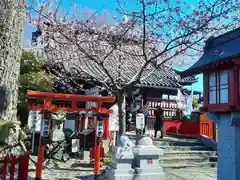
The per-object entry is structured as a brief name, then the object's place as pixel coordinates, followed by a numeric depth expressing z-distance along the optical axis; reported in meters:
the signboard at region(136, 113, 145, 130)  9.15
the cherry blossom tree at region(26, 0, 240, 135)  7.39
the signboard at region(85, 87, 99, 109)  10.81
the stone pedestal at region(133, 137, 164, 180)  7.65
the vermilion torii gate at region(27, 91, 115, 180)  7.82
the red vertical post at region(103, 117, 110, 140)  11.64
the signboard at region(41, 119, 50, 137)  8.03
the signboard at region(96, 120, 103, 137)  8.80
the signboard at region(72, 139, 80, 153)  9.89
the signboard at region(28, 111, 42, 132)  8.62
